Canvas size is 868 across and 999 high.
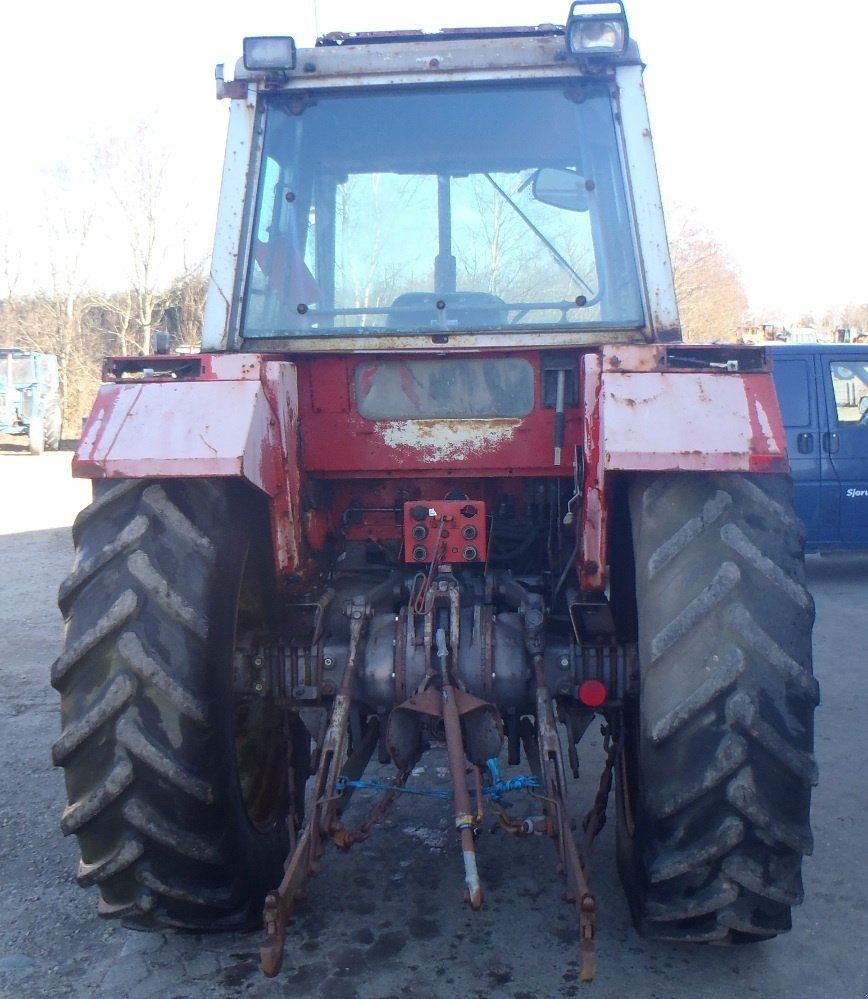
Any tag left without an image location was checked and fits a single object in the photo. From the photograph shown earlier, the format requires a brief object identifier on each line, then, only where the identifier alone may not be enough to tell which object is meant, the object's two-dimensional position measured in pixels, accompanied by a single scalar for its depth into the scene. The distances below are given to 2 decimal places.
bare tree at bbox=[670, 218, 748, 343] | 26.58
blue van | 8.31
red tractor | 2.47
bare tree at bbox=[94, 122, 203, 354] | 26.62
